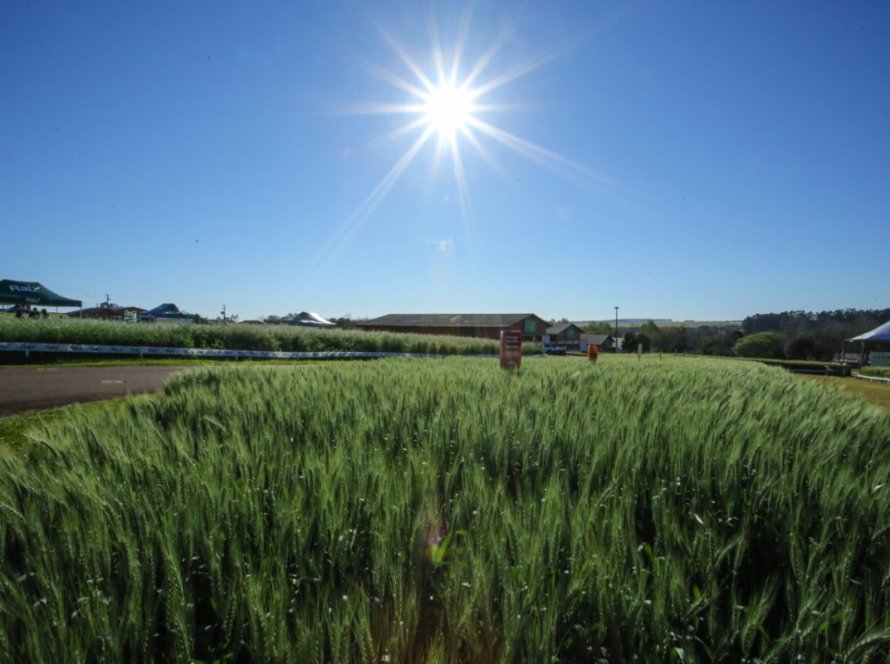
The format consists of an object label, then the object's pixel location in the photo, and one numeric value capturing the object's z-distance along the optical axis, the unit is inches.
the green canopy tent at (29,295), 1266.0
